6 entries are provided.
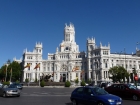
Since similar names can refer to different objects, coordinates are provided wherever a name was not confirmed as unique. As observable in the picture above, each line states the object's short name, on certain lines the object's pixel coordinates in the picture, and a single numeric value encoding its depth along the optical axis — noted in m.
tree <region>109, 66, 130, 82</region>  54.77
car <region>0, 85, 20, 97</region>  17.44
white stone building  71.14
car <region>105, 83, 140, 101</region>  14.84
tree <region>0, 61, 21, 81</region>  77.65
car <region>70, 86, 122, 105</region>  9.86
